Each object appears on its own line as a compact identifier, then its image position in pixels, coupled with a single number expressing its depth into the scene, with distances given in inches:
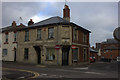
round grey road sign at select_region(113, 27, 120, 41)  86.7
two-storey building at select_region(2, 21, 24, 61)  841.8
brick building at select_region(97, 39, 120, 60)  1983.1
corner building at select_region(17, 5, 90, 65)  628.5
